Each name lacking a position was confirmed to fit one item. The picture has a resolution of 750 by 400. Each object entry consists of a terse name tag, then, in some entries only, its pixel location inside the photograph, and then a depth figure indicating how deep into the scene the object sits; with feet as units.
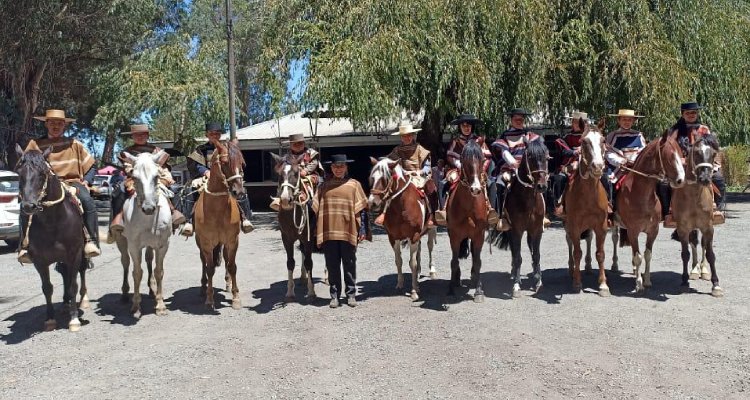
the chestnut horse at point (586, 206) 28.19
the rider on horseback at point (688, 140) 29.50
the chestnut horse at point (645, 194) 28.53
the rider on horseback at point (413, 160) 30.53
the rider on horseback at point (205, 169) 29.01
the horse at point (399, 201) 29.58
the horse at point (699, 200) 27.58
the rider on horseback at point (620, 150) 31.48
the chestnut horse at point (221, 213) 26.96
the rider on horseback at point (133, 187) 28.22
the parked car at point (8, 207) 46.42
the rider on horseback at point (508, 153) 29.82
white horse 25.53
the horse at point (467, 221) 28.09
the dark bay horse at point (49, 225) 23.65
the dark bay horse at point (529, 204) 28.07
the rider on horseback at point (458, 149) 29.57
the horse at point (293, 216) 27.84
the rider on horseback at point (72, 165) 27.30
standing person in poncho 27.96
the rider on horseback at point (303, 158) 28.76
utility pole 64.31
